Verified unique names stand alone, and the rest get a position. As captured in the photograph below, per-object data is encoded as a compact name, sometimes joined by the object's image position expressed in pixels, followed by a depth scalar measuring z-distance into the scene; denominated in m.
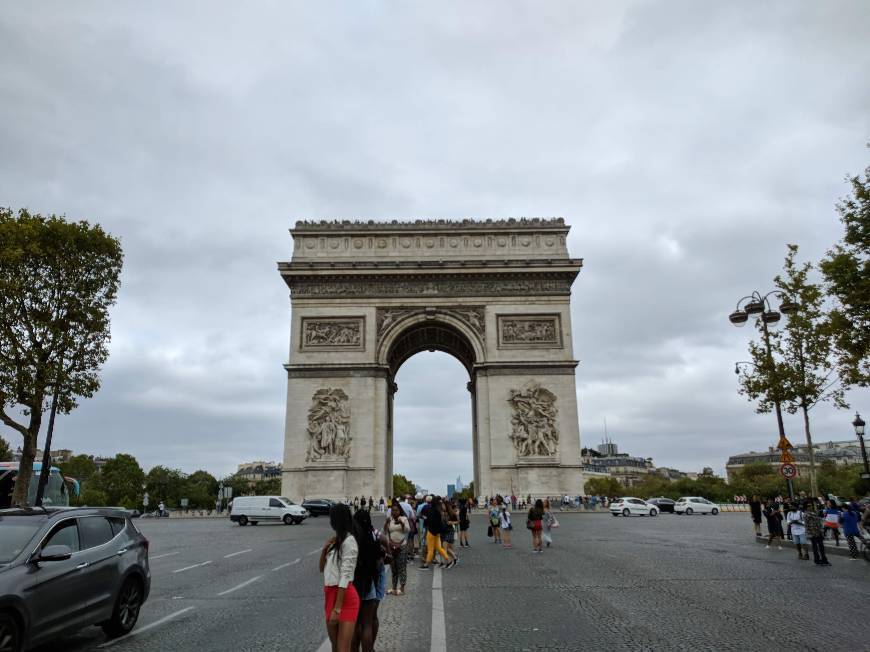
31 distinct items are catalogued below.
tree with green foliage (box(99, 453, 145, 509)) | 83.94
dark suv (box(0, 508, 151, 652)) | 5.44
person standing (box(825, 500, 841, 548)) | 16.59
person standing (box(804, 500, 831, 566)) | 13.17
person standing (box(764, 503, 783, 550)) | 17.58
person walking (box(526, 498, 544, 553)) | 15.47
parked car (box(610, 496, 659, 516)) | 38.34
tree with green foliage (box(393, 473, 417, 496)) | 130.62
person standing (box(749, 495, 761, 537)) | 19.88
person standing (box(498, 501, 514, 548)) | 17.61
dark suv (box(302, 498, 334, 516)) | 33.97
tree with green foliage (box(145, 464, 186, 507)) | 88.99
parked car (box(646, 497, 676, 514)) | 46.12
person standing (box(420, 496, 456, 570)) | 12.82
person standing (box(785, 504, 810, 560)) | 14.53
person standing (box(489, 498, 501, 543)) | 17.92
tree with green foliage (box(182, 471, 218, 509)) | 91.12
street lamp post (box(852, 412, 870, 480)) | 21.81
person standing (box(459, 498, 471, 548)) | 17.14
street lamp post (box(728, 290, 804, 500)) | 18.94
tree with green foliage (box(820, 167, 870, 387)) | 17.06
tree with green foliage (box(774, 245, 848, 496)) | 23.14
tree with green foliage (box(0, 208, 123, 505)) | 20.45
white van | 30.52
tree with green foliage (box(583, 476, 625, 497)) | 113.88
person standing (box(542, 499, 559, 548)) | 16.47
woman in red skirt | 4.55
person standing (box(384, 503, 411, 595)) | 9.34
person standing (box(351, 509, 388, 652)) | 4.98
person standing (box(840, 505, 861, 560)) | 14.55
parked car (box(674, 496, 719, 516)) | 43.26
